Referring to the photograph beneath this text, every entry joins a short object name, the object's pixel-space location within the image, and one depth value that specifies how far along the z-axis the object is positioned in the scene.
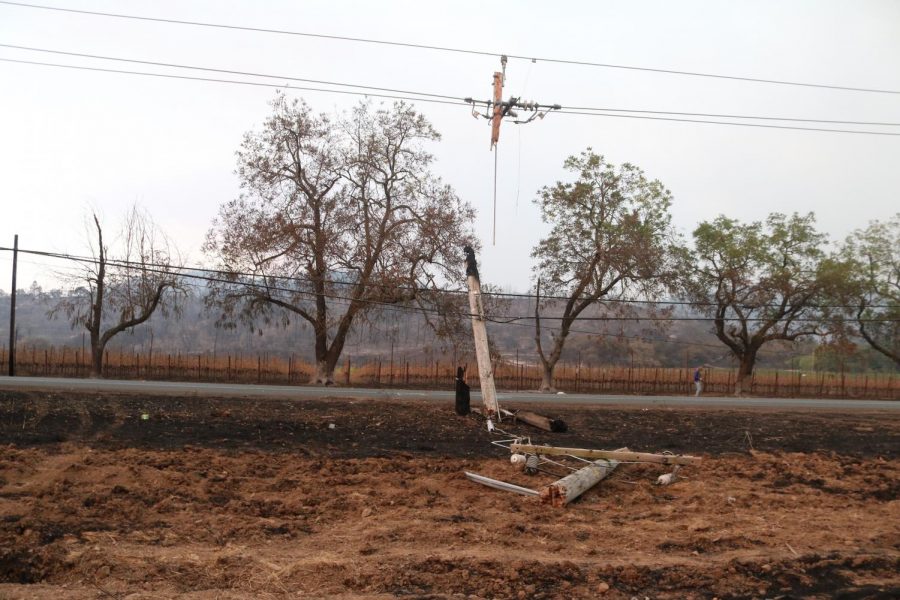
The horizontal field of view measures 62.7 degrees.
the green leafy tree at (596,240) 36.50
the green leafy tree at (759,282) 40.53
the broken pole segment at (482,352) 17.66
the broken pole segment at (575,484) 9.98
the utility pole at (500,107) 18.52
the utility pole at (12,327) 34.44
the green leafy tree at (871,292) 41.88
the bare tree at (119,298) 36.25
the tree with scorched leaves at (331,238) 33.06
